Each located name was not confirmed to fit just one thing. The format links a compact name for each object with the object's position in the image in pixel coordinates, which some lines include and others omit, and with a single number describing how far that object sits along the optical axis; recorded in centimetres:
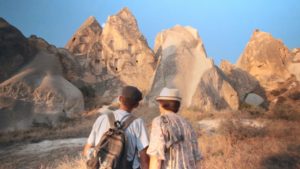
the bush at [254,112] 1702
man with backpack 316
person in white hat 322
